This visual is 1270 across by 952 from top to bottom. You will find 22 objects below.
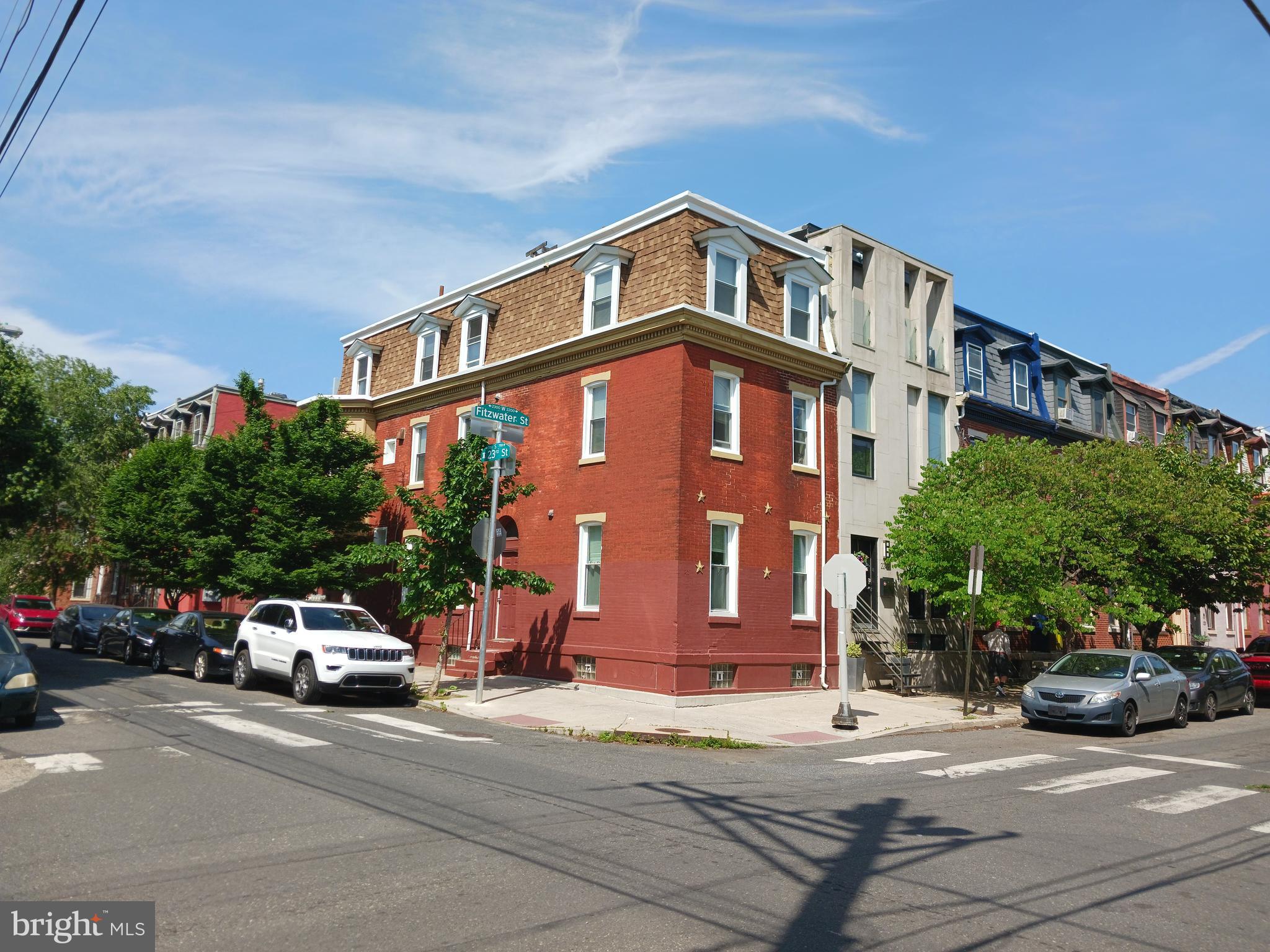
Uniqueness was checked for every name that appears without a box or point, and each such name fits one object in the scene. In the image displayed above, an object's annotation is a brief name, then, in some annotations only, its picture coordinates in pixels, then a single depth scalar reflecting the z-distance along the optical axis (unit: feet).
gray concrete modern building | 78.02
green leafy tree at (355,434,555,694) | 61.46
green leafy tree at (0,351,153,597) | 154.61
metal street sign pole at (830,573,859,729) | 51.21
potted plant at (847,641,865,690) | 71.41
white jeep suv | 51.62
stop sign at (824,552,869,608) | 51.13
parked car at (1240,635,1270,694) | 79.00
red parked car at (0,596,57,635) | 134.92
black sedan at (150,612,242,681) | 63.10
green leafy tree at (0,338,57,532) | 66.44
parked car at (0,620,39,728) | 38.29
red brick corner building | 64.85
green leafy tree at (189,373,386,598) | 82.89
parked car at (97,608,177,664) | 82.69
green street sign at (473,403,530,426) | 55.88
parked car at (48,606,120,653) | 97.66
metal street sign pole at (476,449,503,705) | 55.57
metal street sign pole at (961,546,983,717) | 55.62
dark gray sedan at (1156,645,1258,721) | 64.03
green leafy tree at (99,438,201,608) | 104.88
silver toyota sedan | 52.01
